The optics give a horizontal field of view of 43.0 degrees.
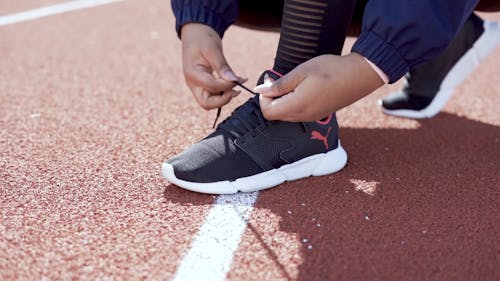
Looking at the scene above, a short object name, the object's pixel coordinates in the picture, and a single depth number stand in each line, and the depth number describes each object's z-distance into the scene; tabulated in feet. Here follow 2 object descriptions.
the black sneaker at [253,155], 4.72
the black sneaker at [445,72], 6.61
